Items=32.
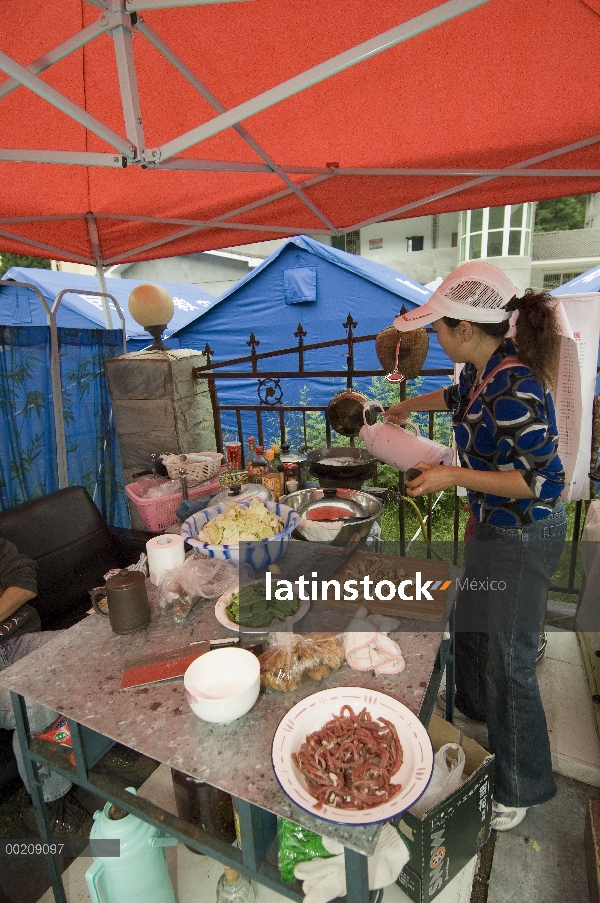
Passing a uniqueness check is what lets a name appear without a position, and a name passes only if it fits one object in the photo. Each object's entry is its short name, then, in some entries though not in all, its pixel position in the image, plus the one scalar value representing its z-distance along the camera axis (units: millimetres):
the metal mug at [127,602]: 1862
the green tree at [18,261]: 18830
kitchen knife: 1627
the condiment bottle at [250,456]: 3402
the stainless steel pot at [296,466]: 3332
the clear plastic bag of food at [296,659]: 1591
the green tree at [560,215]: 26438
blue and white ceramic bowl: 2139
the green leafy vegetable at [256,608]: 1854
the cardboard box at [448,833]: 1780
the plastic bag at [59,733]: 1989
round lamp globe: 4652
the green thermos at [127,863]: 1643
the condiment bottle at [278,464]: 3211
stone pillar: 4418
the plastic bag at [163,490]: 3594
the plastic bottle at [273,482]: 3170
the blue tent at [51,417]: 4508
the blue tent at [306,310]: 9180
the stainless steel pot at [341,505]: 2467
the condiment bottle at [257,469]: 3283
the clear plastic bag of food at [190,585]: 2021
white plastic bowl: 1432
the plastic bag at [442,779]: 1915
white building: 21703
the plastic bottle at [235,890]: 1721
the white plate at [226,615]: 1816
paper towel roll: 2135
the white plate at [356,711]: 1172
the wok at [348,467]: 3041
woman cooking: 2088
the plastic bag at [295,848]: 1377
